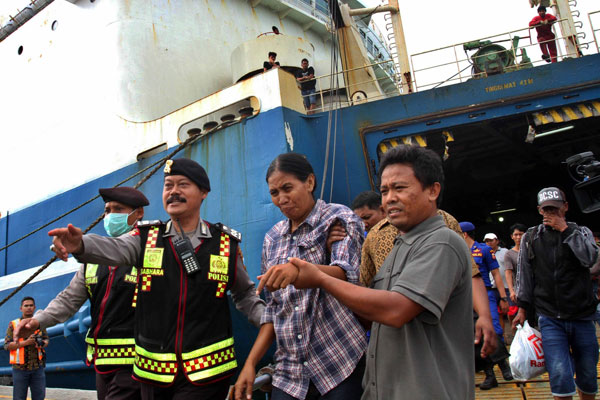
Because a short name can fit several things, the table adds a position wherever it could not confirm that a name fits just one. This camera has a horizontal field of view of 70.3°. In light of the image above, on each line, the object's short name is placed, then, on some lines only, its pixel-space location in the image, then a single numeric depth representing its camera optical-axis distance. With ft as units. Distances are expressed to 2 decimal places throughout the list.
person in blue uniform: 12.72
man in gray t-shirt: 4.17
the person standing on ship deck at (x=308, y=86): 25.77
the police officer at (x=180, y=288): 5.78
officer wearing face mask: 7.72
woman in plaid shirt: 5.42
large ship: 19.07
